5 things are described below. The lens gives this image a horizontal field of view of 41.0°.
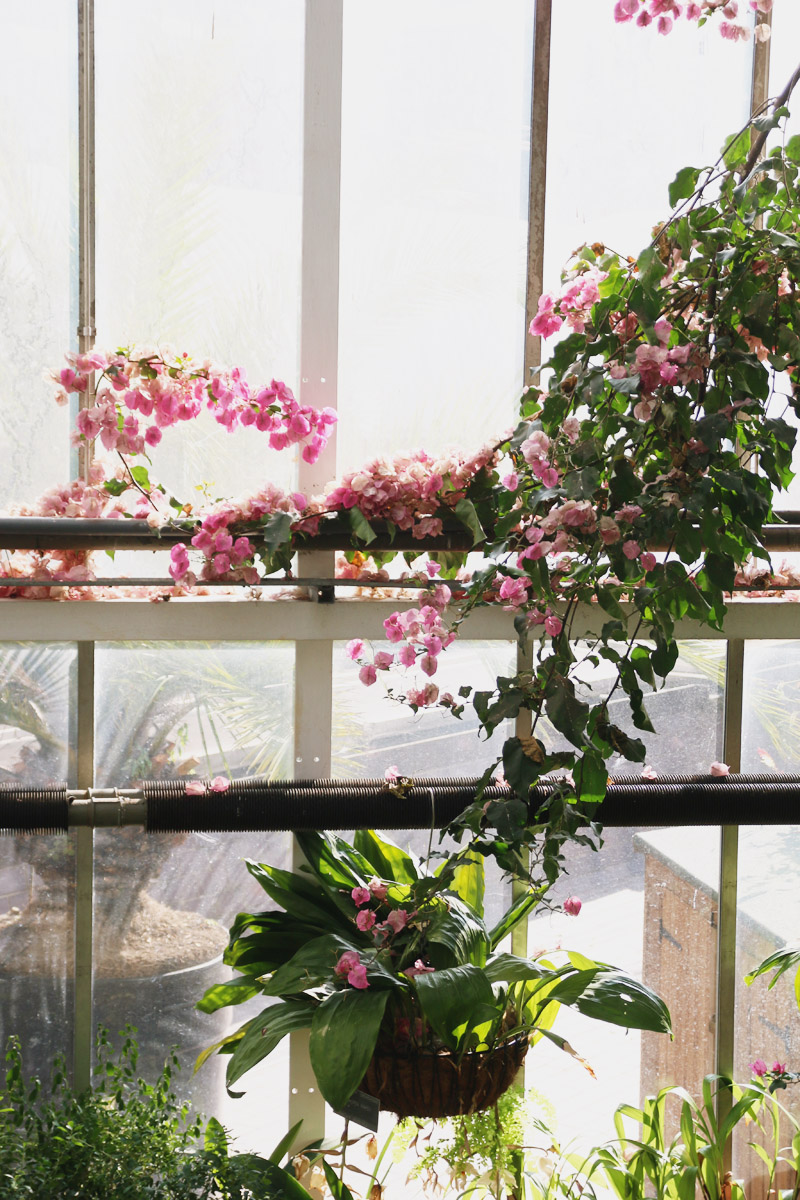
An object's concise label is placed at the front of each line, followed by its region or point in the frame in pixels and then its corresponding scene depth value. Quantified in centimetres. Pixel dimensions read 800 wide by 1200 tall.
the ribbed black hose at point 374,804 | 248
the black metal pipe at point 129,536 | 238
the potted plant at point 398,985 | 211
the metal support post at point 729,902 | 297
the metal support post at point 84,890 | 268
